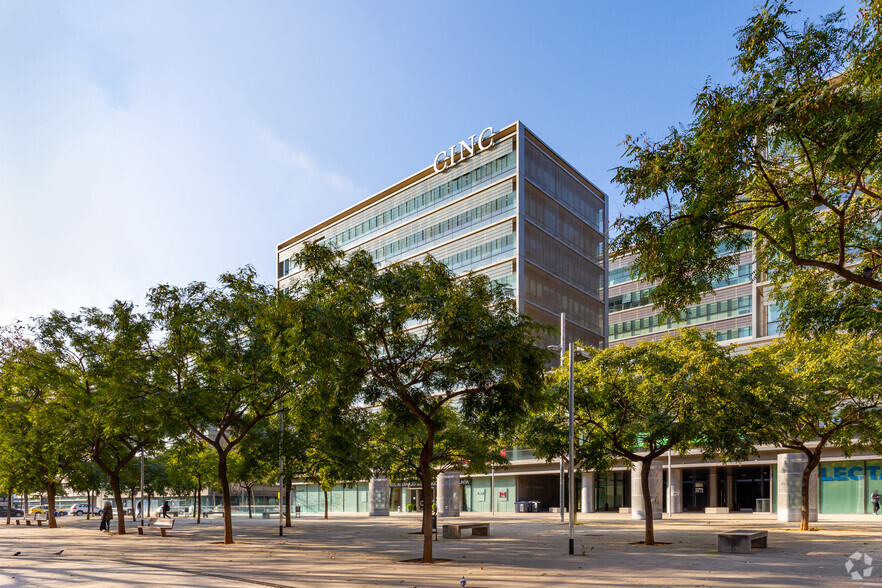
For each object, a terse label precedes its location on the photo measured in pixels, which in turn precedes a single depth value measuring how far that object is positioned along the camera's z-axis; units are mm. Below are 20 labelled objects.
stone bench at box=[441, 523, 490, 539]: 31306
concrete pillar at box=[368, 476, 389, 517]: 65688
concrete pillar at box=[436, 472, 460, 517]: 59812
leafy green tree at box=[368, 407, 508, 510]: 34344
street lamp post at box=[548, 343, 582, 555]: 22683
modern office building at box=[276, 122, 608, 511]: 70875
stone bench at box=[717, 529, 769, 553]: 22719
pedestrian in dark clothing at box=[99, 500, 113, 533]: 39488
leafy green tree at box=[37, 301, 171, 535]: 26516
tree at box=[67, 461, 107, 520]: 47156
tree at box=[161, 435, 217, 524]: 56406
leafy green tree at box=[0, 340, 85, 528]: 34062
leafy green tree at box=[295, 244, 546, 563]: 18203
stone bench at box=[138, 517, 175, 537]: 33438
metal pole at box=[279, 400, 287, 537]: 32350
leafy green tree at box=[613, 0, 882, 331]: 10898
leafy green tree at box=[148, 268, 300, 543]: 26609
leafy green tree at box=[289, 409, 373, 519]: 30159
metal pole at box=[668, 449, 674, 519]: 57125
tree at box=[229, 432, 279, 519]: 32312
